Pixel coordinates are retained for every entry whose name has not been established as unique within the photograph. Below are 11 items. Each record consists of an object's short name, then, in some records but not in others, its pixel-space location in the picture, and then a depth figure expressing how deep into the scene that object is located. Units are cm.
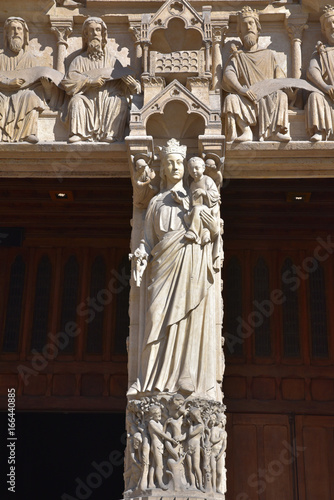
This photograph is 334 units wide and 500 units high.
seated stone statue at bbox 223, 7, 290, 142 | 1609
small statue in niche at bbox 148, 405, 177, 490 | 1300
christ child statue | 1455
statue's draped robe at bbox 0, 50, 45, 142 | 1641
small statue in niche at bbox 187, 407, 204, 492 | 1302
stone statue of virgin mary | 1373
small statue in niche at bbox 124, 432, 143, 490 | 1319
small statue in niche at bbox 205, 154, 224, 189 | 1559
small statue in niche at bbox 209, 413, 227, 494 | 1328
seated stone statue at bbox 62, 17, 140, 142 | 1630
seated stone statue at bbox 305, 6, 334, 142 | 1603
